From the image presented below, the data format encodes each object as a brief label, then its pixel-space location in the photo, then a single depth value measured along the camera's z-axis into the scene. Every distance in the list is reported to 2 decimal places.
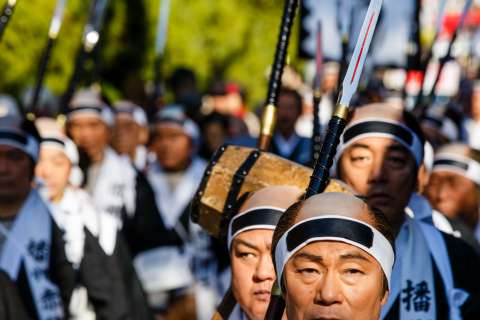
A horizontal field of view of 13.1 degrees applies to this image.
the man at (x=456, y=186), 12.14
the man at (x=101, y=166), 15.95
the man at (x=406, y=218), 8.14
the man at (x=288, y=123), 14.75
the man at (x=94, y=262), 11.52
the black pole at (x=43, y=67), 10.88
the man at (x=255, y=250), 7.53
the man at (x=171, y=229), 14.77
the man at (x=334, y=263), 5.93
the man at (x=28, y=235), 10.75
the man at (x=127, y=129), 18.28
